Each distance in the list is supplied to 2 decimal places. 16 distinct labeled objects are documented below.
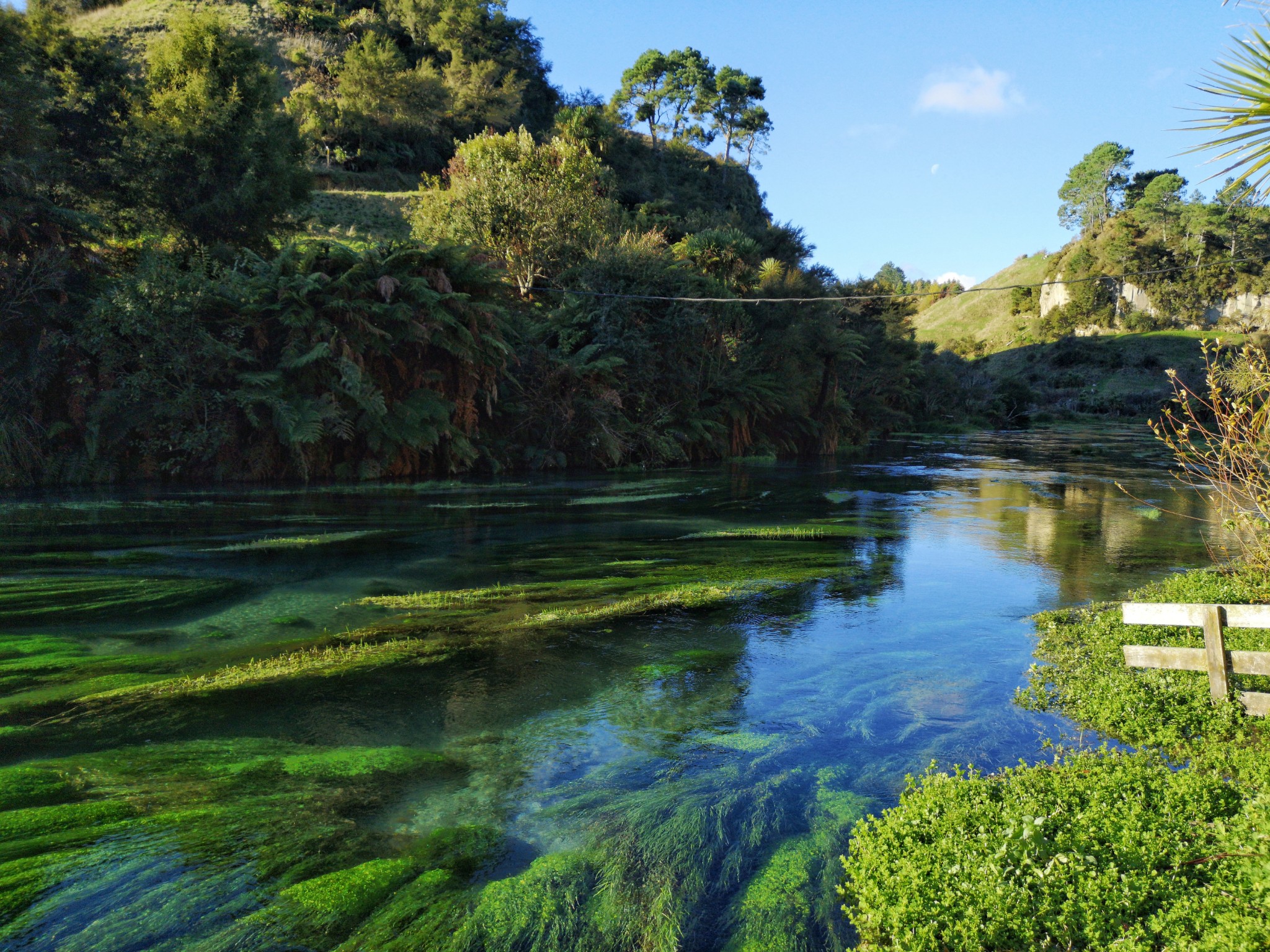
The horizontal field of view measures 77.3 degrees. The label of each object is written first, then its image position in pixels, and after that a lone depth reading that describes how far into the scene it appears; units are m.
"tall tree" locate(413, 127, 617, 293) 26.95
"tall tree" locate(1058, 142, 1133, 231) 111.25
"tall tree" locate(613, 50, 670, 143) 71.75
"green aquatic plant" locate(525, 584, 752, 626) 7.86
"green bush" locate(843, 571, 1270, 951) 2.84
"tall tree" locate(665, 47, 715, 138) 71.94
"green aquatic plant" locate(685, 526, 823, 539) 12.88
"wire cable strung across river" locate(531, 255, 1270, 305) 22.49
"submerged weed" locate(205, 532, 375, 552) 10.75
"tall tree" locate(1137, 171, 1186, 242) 90.62
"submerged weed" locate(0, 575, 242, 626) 7.48
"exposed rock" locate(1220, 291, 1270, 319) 86.62
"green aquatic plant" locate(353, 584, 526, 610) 8.25
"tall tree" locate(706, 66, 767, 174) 72.19
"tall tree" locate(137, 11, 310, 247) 21.67
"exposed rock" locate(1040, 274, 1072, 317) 103.71
